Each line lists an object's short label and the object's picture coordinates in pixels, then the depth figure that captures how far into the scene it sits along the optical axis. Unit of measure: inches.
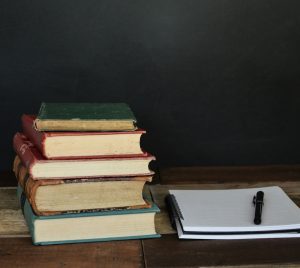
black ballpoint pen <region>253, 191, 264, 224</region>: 37.2
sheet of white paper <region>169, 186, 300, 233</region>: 36.4
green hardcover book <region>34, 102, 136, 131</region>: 34.1
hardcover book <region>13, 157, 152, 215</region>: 34.1
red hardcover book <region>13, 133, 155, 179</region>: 33.5
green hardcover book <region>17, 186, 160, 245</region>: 34.1
